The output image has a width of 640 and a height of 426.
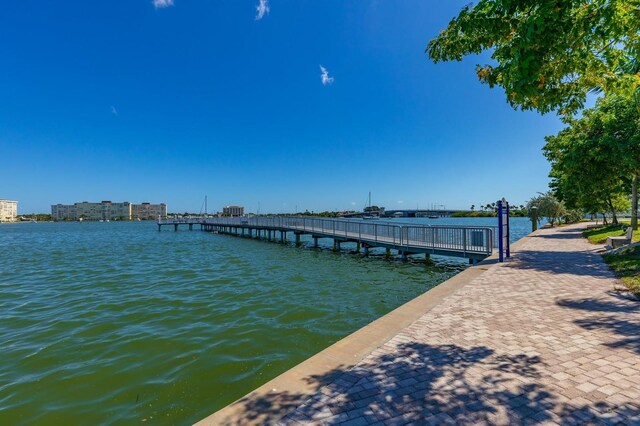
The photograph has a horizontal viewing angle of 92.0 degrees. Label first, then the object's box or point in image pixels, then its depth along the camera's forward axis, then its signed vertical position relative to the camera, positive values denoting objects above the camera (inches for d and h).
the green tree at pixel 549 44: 162.2 +106.7
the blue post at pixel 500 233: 494.3 -18.8
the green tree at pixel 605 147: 549.6 +138.7
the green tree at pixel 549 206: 1517.0 +75.8
